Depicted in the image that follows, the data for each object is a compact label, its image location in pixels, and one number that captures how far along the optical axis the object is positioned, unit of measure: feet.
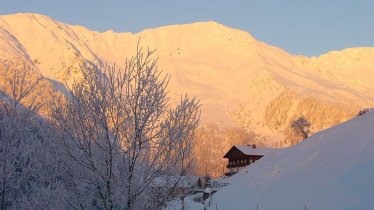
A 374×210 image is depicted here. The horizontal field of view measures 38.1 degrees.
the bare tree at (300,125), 480.64
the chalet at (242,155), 334.24
